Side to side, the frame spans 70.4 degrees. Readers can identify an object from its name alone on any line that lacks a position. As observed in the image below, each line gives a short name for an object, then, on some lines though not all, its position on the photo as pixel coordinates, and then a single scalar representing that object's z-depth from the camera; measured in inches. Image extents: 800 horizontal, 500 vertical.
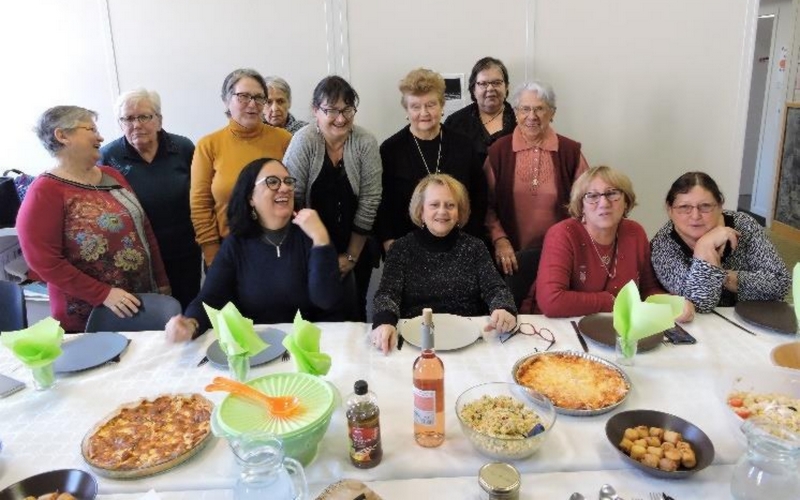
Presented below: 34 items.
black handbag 134.3
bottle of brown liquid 47.1
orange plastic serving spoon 49.6
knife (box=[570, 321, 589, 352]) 69.5
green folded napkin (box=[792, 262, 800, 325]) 65.4
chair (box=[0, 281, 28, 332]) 86.9
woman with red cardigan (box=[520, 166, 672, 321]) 82.7
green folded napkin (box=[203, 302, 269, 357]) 60.7
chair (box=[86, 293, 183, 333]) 83.5
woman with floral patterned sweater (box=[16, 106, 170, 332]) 84.0
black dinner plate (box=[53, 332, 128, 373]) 66.1
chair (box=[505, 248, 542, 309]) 94.9
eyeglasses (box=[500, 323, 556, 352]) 71.7
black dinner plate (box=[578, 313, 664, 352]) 67.5
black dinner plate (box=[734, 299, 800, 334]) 70.9
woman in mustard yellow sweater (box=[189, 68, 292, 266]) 103.5
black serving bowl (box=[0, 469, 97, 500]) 44.7
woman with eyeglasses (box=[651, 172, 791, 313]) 78.2
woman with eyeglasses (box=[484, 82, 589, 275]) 108.8
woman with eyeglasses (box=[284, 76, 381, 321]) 95.6
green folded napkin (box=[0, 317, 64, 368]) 60.3
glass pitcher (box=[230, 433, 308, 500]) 42.1
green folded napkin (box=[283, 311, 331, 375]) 58.1
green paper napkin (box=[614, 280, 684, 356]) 60.7
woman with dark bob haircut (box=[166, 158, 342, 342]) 83.0
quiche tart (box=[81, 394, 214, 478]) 48.0
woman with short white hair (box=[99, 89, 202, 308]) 103.4
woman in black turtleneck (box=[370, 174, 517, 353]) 85.3
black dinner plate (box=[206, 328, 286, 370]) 66.9
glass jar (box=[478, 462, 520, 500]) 42.3
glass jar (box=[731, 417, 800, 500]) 41.1
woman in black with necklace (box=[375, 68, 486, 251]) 105.5
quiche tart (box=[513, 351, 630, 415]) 55.6
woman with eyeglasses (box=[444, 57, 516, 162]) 116.8
